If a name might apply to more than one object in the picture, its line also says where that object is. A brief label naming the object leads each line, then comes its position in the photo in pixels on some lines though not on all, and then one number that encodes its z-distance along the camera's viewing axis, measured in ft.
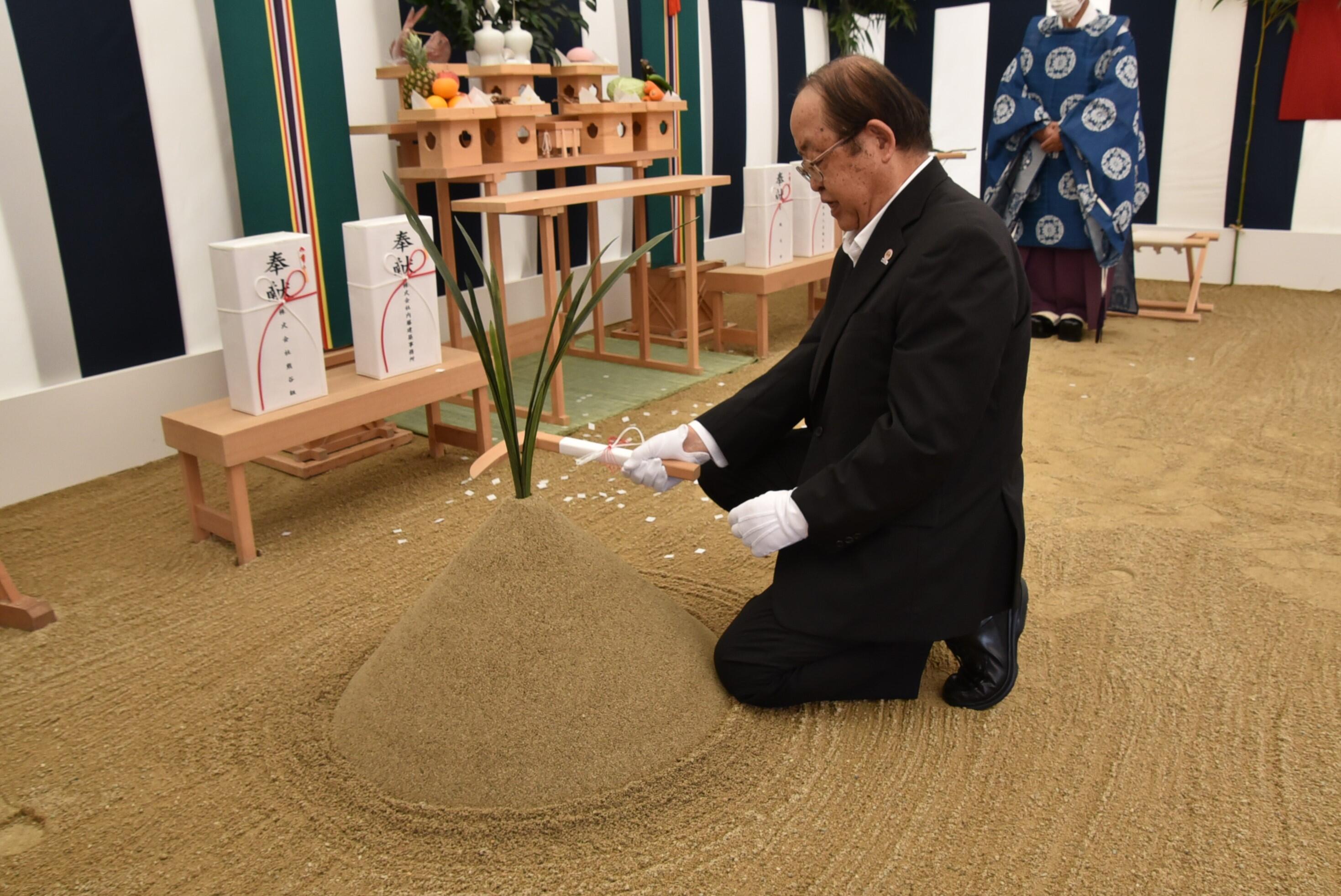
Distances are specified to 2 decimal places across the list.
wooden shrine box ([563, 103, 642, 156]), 12.01
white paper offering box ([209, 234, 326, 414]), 7.61
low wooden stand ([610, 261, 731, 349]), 13.52
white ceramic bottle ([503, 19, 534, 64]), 11.02
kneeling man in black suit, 4.96
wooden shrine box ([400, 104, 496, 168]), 9.98
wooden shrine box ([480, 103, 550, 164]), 10.52
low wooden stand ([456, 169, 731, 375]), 9.94
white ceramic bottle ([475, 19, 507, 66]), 10.80
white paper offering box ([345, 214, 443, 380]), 8.57
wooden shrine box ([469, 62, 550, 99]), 10.80
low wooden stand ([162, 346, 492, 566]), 7.59
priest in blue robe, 13.08
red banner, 15.53
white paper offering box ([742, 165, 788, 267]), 12.84
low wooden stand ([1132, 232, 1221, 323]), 14.60
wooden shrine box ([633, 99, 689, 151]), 12.53
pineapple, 10.20
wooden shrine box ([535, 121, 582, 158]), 11.19
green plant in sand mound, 5.41
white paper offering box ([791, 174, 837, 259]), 13.64
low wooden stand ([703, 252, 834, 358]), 12.94
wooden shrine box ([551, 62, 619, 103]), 11.94
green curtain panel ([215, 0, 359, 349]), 10.02
